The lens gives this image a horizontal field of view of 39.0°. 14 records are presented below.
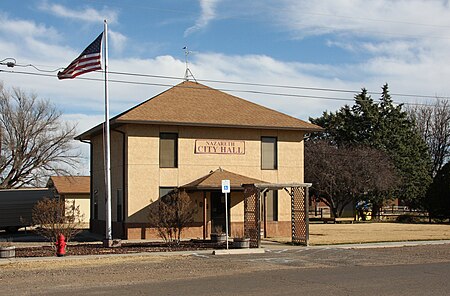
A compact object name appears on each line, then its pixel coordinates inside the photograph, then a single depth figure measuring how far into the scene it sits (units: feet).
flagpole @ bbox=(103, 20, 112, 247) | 82.89
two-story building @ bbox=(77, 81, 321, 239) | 96.63
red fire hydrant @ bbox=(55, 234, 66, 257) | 70.59
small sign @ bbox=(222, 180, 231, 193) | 75.87
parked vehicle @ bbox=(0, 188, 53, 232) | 130.00
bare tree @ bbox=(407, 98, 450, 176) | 244.63
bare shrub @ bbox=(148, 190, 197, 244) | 81.35
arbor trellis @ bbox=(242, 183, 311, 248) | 81.87
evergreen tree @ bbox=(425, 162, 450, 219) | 165.89
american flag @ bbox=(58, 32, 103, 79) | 82.99
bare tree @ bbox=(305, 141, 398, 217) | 173.99
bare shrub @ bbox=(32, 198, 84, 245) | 74.33
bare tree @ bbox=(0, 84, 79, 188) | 167.94
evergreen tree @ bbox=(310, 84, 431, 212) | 196.03
